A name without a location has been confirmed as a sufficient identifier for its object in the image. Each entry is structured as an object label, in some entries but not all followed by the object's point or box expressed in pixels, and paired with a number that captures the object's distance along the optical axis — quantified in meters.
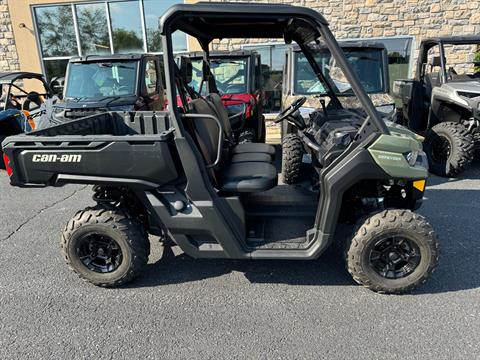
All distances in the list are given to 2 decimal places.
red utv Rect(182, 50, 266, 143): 6.24
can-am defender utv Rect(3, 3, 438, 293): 2.53
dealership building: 8.86
